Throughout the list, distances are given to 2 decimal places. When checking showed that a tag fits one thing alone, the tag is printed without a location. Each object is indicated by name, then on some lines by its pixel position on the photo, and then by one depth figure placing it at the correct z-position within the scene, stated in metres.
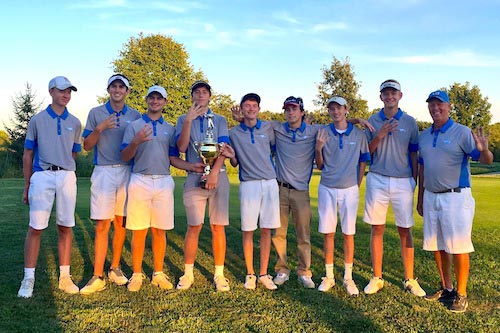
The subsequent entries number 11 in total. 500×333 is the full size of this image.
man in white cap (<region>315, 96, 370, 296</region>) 5.69
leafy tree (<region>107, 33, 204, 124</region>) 38.41
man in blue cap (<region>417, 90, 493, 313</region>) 5.07
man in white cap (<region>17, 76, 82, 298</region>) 5.30
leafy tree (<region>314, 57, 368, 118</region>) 41.53
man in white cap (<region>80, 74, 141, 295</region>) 5.64
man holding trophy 5.44
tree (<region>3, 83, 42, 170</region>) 29.97
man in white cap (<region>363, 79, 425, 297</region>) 5.57
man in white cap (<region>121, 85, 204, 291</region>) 5.47
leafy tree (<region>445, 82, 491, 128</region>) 47.03
